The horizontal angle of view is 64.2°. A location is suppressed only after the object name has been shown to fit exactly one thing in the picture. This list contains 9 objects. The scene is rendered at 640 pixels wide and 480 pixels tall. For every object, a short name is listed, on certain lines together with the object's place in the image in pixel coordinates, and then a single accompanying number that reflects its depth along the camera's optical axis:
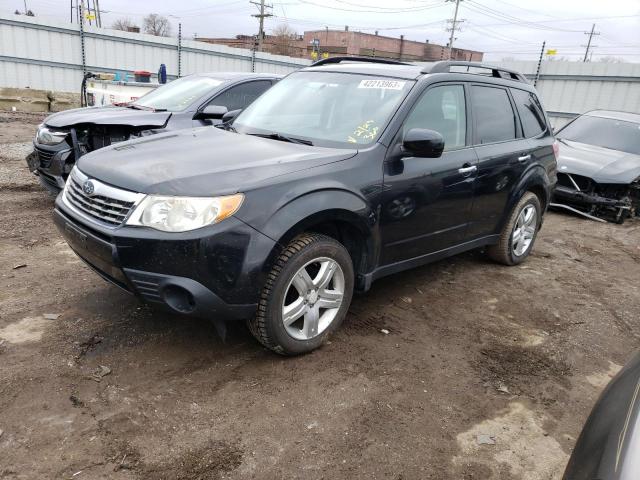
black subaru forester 2.71
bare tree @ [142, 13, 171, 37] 62.53
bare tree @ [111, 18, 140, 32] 58.53
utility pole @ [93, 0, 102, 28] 44.74
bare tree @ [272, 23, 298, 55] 46.66
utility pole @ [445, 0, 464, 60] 53.14
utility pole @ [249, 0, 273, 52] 41.75
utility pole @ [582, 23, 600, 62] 68.19
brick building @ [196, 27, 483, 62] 52.34
